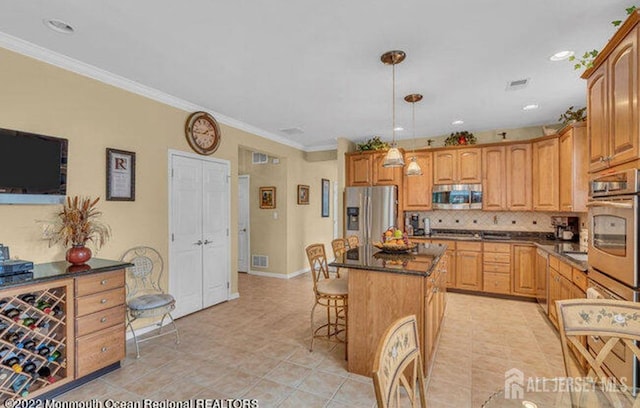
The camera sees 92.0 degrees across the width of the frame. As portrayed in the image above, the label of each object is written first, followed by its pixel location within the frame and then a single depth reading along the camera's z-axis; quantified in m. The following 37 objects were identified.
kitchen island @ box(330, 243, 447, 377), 2.35
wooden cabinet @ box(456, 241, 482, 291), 4.72
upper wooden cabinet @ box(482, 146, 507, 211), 4.83
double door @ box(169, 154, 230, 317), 3.78
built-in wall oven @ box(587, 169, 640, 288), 1.78
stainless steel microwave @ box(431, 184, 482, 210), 4.99
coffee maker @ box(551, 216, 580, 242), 4.48
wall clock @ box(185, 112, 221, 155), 3.88
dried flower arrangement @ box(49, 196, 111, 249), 2.58
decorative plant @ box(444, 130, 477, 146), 5.11
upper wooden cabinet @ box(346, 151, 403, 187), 5.45
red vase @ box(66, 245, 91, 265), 2.48
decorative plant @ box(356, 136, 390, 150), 5.61
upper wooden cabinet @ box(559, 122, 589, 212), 3.72
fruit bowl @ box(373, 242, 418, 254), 3.00
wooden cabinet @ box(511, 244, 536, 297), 4.42
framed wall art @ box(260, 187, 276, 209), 6.09
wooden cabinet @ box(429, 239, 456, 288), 4.87
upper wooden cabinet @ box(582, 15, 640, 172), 1.76
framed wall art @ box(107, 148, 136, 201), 3.06
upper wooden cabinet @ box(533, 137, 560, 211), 4.26
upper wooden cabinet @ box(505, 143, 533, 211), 4.66
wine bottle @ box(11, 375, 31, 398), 2.02
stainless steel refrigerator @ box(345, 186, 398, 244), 5.25
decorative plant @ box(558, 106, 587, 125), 3.79
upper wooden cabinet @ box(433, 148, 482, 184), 4.98
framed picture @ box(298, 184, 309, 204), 6.34
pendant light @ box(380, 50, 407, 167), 2.61
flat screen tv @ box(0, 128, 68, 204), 2.34
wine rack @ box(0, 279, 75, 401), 2.01
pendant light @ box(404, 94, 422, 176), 3.61
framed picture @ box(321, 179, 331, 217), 7.41
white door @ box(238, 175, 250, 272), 6.45
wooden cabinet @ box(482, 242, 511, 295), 4.57
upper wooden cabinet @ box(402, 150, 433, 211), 5.31
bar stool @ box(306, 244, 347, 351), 2.85
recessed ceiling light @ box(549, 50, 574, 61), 2.60
